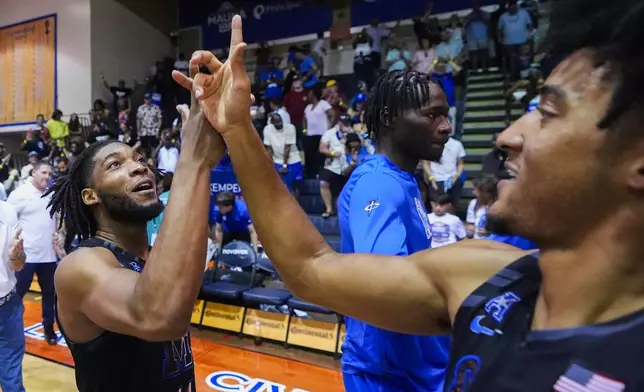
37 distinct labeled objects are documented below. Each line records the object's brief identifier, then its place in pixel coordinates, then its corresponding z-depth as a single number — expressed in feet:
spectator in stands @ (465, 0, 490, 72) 28.37
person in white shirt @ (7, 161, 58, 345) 16.63
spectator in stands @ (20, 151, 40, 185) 28.89
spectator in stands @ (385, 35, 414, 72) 29.50
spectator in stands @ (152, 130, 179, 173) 28.86
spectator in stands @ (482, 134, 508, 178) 19.19
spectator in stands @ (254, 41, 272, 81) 40.22
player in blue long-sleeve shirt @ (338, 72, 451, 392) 5.67
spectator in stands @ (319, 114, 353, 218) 24.00
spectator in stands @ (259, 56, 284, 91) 35.01
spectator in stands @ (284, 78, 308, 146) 30.86
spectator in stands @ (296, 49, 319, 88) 32.88
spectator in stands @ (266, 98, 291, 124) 28.14
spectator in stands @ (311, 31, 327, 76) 35.88
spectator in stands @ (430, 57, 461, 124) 26.96
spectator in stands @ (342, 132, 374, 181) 23.36
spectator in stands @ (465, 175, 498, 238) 13.14
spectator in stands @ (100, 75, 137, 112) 41.19
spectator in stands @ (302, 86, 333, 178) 28.02
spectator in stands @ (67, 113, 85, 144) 37.87
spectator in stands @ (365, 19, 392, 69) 32.53
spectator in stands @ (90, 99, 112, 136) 38.11
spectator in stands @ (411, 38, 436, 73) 27.91
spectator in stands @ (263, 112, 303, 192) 26.71
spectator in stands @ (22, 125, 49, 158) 38.40
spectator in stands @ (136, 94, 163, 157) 37.19
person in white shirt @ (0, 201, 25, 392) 10.76
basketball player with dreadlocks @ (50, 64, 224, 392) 4.43
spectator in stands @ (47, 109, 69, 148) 39.42
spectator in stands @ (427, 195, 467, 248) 17.67
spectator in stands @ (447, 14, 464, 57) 28.76
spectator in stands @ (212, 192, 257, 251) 20.30
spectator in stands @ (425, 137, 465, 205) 21.79
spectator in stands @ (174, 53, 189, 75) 44.29
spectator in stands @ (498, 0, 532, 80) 26.86
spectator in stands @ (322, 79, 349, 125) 27.72
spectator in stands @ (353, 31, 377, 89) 31.95
